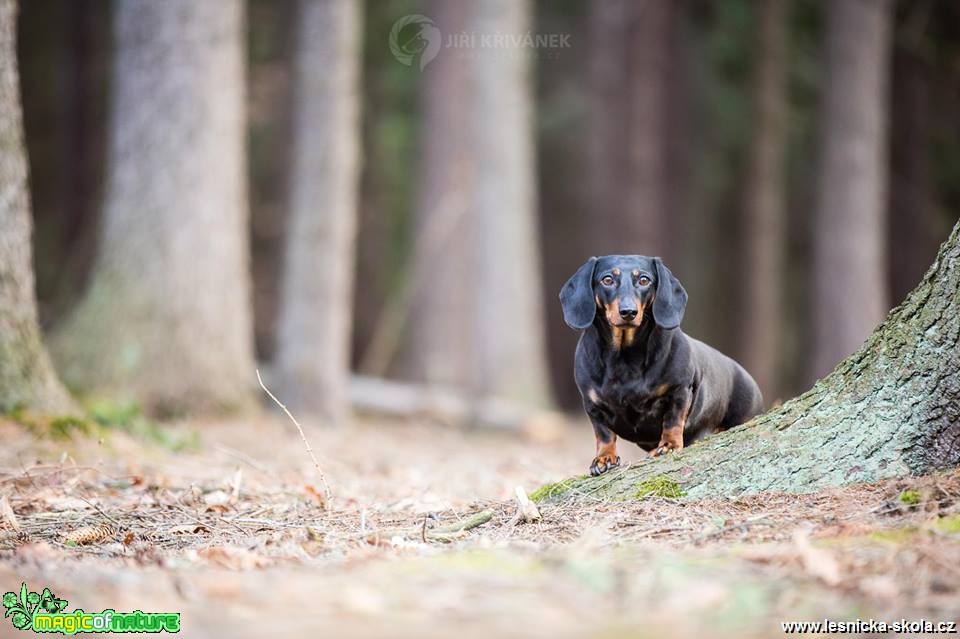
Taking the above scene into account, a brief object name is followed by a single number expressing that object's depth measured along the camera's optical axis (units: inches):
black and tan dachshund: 358.3
